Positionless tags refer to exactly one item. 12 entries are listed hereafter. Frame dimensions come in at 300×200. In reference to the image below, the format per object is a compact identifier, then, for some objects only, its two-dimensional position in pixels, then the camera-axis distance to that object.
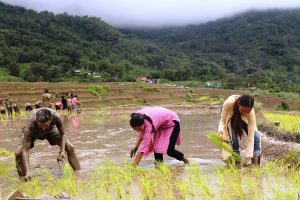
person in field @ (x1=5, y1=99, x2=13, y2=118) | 19.48
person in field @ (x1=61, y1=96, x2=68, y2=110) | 21.72
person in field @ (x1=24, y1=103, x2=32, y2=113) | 20.28
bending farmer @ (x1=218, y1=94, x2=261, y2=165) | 5.60
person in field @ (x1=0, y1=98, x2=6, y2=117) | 20.33
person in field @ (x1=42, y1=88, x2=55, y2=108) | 19.06
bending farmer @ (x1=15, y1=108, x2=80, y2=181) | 5.13
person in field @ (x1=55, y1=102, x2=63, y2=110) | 22.30
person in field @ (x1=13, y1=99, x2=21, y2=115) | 20.47
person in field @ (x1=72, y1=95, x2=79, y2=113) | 21.80
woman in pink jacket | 5.54
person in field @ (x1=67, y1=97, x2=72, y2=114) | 21.56
